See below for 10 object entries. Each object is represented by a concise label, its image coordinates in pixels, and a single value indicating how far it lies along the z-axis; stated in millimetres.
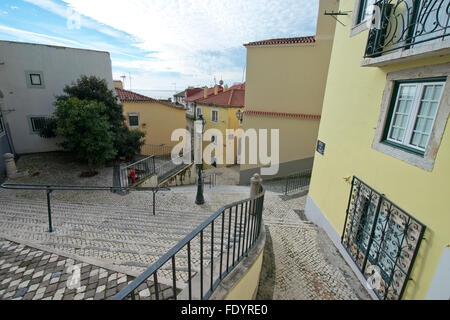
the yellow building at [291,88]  11156
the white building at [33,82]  10914
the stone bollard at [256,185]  4555
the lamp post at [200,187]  7592
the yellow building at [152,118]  16812
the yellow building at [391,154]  2684
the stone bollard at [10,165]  8922
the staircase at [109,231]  3482
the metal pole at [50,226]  4280
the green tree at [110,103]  11359
